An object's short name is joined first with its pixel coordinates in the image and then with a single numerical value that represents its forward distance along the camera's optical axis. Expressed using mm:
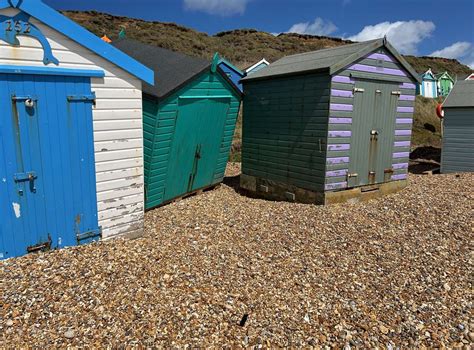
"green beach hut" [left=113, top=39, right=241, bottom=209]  7438
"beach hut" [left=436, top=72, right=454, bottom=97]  42812
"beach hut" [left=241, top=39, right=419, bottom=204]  8312
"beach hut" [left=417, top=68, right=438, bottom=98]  40969
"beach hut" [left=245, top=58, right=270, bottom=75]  31612
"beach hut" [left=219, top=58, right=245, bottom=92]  23219
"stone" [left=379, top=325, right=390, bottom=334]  4120
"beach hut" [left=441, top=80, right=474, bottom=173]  13547
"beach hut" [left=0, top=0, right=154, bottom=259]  4754
